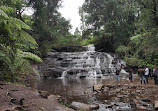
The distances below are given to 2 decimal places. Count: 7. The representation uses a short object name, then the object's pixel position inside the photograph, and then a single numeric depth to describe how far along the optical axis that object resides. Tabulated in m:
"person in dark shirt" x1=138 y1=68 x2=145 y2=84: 8.52
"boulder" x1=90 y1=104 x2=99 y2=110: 4.66
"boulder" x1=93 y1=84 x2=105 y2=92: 7.33
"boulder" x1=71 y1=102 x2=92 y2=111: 4.33
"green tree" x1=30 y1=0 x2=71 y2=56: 15.55
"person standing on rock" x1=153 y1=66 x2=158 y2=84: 8.04
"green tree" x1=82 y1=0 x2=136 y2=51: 20.80
